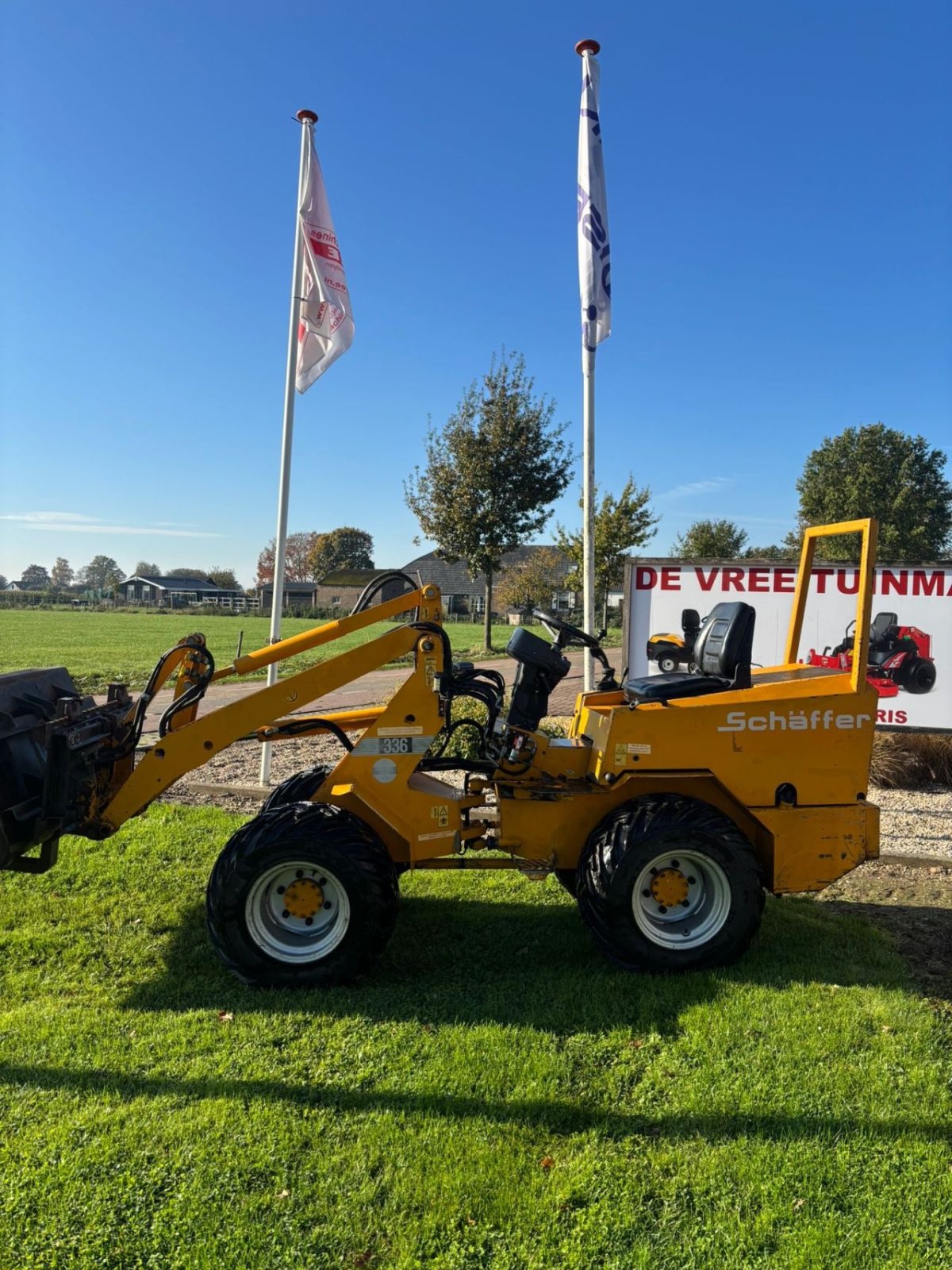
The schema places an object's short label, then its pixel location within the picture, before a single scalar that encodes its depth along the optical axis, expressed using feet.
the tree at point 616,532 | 76.23
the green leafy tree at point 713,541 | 153.58
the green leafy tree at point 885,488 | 159.94
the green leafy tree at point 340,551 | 336.08
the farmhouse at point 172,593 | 303.81
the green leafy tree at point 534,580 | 118.62
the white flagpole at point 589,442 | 23.54
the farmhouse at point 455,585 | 219.82
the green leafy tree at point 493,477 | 70.38
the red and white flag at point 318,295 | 24.91
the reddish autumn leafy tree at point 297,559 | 343.67
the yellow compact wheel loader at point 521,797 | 13.51
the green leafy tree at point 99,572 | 508.53
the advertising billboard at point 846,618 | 27.22
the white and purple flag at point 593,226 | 23.66
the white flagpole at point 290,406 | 24.66
